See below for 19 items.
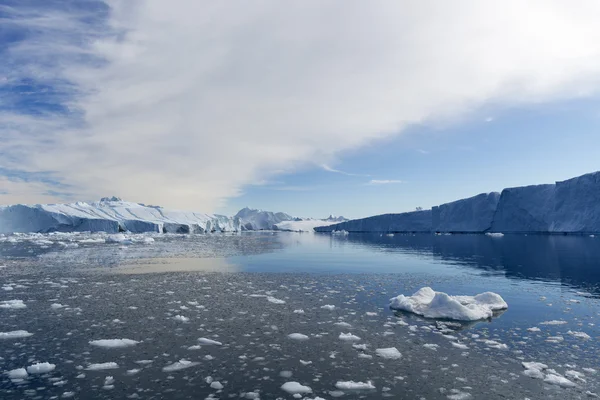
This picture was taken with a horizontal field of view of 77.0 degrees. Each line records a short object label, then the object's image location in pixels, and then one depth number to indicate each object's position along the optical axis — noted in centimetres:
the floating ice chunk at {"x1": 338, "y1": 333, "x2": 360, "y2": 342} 729
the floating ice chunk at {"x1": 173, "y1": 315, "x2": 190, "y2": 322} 851
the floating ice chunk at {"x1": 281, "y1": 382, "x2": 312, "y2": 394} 511
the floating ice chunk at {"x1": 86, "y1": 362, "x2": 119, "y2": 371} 578
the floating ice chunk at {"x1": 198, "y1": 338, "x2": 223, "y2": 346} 694
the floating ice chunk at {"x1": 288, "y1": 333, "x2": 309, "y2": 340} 738
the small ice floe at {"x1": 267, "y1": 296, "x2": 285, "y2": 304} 1055
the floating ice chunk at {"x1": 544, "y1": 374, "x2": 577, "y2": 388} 539
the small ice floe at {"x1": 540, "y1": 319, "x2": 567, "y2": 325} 866
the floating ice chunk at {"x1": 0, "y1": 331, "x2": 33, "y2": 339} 722
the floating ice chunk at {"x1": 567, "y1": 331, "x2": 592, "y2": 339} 762
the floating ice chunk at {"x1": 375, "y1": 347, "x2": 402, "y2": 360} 638
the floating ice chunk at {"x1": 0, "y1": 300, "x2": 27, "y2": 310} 958
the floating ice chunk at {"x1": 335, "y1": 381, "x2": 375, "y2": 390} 523
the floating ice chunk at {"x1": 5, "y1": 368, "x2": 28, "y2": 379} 544
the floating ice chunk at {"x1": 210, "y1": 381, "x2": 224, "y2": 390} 520
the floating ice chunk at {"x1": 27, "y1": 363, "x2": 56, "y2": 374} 564
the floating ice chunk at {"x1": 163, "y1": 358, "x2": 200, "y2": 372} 579
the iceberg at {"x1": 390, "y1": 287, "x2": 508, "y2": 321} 907
